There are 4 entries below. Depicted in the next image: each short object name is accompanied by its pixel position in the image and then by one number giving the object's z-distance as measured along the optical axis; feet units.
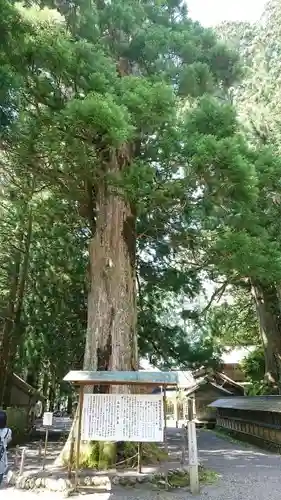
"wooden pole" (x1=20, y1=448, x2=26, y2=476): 21.85
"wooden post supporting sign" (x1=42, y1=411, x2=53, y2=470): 25.46
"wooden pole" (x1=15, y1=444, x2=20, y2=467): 25.93
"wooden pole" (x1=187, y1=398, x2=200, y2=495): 20.31
